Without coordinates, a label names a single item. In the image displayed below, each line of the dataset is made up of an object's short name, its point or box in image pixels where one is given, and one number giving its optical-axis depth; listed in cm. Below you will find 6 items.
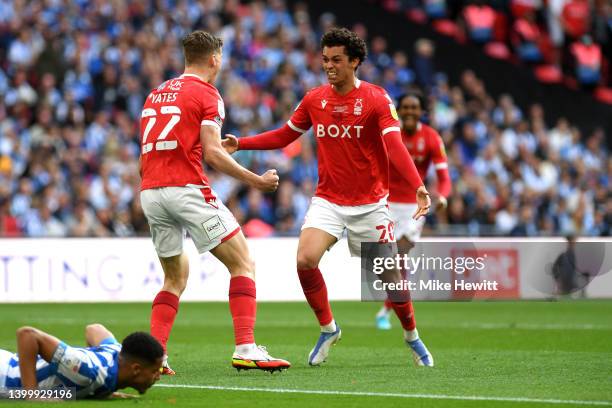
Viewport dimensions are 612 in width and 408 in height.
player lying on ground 1395
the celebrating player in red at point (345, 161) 1973
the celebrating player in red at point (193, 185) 1802
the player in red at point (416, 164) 2731
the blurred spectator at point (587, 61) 5575
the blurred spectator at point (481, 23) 5766
